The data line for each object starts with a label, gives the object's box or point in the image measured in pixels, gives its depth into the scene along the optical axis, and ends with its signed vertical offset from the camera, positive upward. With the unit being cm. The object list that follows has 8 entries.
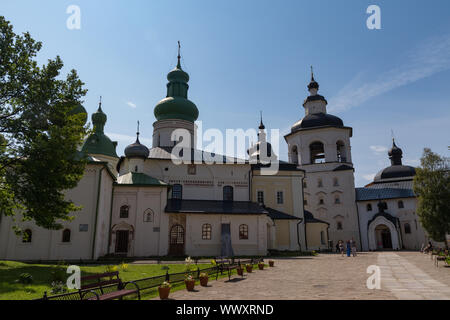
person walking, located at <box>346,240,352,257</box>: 2756 -94
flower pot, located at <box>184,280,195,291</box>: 981 -136
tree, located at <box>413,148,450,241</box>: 2759 +377
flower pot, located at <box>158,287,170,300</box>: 820 -135
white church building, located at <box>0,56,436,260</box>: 2183 +338
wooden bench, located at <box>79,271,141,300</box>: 705 -122
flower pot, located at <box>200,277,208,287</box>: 1075 -140
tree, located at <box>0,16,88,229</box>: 1331 +442
